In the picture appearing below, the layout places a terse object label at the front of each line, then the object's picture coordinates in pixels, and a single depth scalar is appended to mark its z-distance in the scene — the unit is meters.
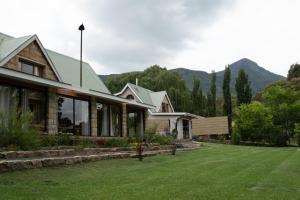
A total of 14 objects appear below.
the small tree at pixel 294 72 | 54.08
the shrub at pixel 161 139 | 17.35
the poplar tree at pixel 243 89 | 37.91
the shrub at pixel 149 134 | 17.04
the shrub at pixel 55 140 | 10.71
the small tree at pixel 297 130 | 29.22
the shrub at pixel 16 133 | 9.15
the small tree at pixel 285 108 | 31.82
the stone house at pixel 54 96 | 11.89
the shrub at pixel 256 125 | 30.25
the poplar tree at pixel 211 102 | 39.84
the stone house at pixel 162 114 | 29.39
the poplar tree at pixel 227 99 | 37.31
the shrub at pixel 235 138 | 29.66
